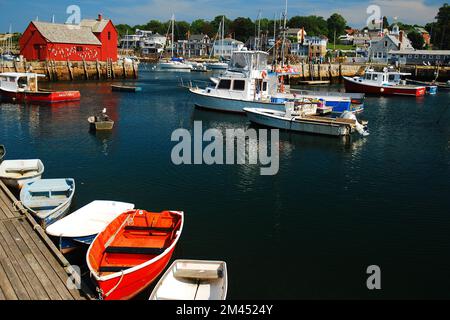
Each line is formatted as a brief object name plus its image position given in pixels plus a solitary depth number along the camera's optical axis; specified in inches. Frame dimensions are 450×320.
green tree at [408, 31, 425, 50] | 5359.3
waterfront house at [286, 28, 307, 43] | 6176.7
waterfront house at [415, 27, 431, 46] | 5872.5
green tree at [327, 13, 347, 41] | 7672.2
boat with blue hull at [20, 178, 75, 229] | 588.1
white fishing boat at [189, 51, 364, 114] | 1622.8
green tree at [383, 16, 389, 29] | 7454.7
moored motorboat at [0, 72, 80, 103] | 1777.8
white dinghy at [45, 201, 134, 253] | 523.2
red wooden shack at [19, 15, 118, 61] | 2854.3
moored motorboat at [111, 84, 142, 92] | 2351.1
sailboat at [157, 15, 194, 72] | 4577.5
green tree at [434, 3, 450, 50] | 4818.4
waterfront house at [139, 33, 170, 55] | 6474.4
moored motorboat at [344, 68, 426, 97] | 2402.8
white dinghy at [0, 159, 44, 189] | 734.5
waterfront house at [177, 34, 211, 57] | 6514.3
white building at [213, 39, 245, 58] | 5664.4
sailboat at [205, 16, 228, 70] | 4571.9
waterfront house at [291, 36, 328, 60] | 5354.3
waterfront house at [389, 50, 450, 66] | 3745.1
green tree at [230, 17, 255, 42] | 6776.6
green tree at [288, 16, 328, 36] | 7293.3
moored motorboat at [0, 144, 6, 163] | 917.4
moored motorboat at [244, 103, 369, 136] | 1242.6
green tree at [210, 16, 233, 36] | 7175.2
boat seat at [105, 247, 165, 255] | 494.3
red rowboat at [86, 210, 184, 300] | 427.8
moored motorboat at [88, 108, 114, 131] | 1273.5
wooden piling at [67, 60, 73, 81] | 2738.7
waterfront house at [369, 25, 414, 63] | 4335.6
